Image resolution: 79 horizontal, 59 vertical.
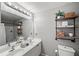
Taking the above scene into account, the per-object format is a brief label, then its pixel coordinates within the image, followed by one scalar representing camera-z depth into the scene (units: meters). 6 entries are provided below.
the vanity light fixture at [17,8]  1.58
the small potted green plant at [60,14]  2.02
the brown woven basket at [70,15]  1.85
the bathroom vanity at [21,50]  1.32
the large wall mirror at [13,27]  1.46
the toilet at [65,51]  1.71
